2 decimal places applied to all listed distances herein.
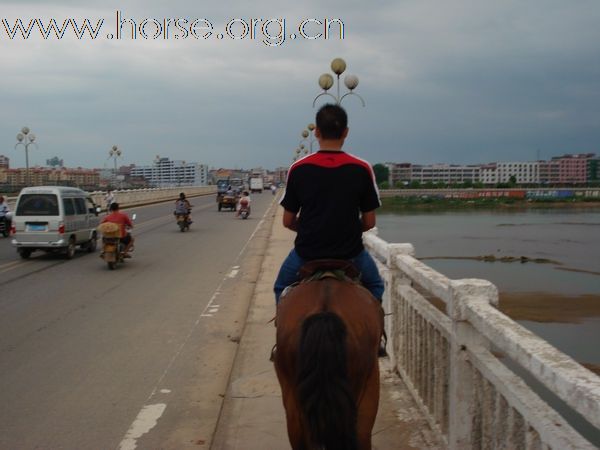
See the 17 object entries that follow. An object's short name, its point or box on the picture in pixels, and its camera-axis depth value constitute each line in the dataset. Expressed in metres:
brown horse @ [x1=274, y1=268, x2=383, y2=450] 3.04
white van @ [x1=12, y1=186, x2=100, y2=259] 17.97
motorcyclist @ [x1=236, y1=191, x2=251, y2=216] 37.53
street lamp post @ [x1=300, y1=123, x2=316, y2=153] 41.33
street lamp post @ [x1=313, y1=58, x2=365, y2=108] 19.05
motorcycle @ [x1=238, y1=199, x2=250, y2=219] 37.53
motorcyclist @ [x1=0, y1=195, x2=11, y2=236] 25.89
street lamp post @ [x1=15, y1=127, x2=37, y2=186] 41.78
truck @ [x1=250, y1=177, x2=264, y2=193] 116.62
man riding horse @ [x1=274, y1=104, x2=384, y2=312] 3.92
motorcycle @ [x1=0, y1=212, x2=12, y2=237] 25.89
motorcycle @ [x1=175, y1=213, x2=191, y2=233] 27.61
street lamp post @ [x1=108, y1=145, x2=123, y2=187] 57.09
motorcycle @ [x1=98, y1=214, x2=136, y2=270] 16.06
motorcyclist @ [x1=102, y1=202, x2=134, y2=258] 16.62
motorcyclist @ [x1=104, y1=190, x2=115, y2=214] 40.63
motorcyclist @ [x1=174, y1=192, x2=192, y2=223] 27.48
